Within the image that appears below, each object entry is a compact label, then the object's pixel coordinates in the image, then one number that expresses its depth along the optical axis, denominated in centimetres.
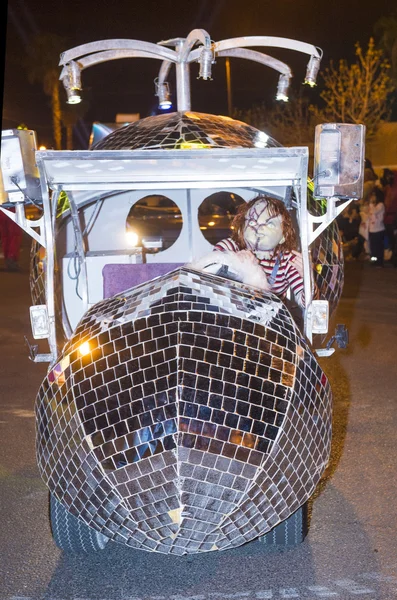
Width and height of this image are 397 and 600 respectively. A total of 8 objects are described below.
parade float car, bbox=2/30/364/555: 380
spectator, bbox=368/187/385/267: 1731
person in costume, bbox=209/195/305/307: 534
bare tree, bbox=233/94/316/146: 4844
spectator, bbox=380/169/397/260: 1791
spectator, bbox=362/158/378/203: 1755
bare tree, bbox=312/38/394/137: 3997
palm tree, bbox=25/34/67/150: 5341
